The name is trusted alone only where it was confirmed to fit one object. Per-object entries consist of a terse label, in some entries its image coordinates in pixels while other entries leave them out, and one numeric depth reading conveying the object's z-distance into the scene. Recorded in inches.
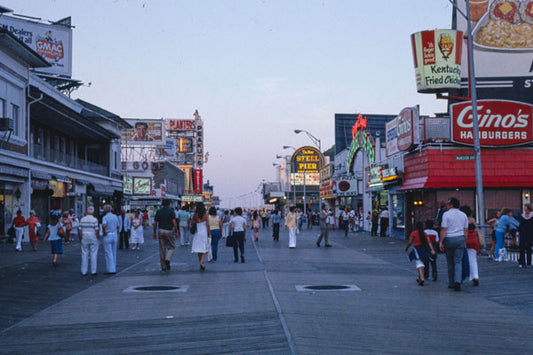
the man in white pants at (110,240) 620.8
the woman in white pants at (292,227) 989.2
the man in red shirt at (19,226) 935.0
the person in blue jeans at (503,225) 718.5
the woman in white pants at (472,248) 511.8
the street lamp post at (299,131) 2111.2
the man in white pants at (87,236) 605.0
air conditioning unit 965.9
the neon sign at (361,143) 1568.7
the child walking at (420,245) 515.8
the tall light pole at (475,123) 840.3
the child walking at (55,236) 698.8
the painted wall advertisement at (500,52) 1201.4
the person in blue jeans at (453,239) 486.9
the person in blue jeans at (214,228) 757.9
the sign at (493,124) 1074.1
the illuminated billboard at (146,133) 3508.9
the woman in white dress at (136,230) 993.0
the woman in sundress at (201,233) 642.8
